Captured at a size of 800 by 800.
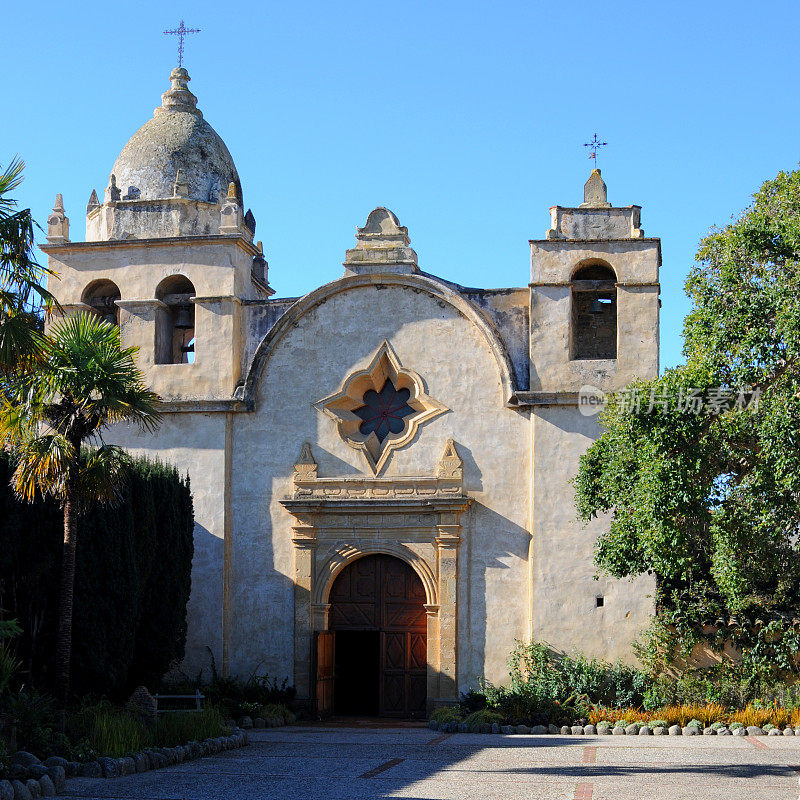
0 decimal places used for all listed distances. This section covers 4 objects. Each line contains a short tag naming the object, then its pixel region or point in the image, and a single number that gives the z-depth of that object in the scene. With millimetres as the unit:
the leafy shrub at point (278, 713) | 20714
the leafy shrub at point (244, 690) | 21031
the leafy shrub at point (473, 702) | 21016
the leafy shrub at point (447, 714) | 19969
